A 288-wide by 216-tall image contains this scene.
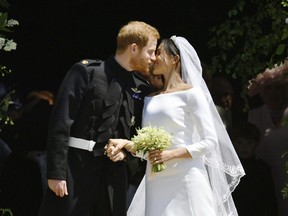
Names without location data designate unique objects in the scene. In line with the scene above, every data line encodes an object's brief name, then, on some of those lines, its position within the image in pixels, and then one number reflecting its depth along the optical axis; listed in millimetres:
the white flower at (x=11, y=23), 12111
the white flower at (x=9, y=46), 12262
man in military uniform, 12687
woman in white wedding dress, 12937
